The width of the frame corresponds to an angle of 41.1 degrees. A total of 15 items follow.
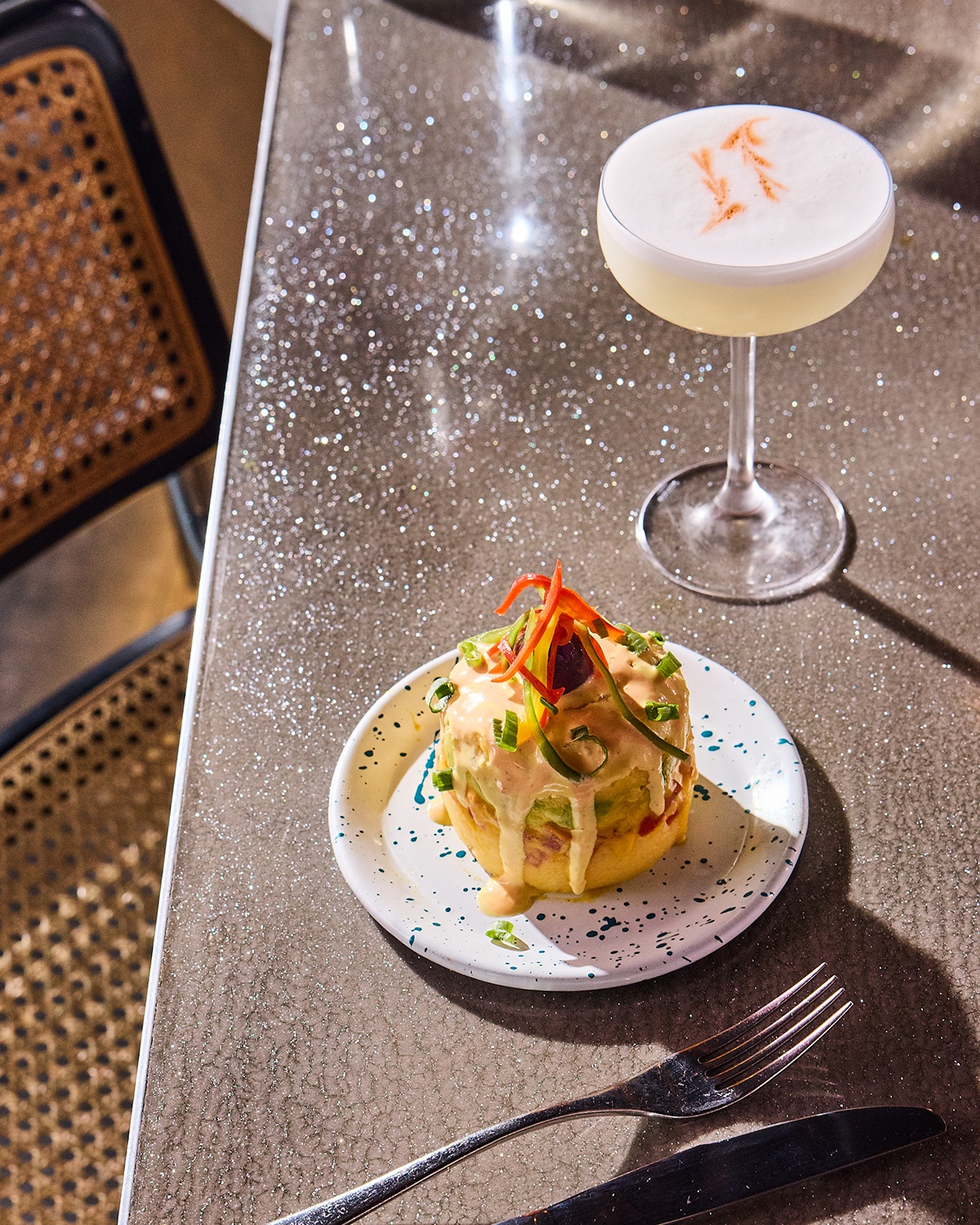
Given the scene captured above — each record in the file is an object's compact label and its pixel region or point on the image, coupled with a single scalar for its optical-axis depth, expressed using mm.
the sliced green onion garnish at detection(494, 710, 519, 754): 721
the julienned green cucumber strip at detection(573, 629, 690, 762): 726
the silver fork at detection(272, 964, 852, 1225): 667
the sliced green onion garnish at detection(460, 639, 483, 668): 784
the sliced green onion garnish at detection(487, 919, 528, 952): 745
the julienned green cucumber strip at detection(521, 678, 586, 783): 716
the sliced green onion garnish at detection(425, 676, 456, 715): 771
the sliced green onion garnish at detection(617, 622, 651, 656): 767
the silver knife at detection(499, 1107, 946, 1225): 661
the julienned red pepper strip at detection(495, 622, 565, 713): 718
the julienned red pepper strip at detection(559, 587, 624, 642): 721
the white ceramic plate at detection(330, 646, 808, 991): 730
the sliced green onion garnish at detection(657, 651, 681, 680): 755
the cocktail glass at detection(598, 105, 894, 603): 881
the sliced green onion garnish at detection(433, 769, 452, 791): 765
